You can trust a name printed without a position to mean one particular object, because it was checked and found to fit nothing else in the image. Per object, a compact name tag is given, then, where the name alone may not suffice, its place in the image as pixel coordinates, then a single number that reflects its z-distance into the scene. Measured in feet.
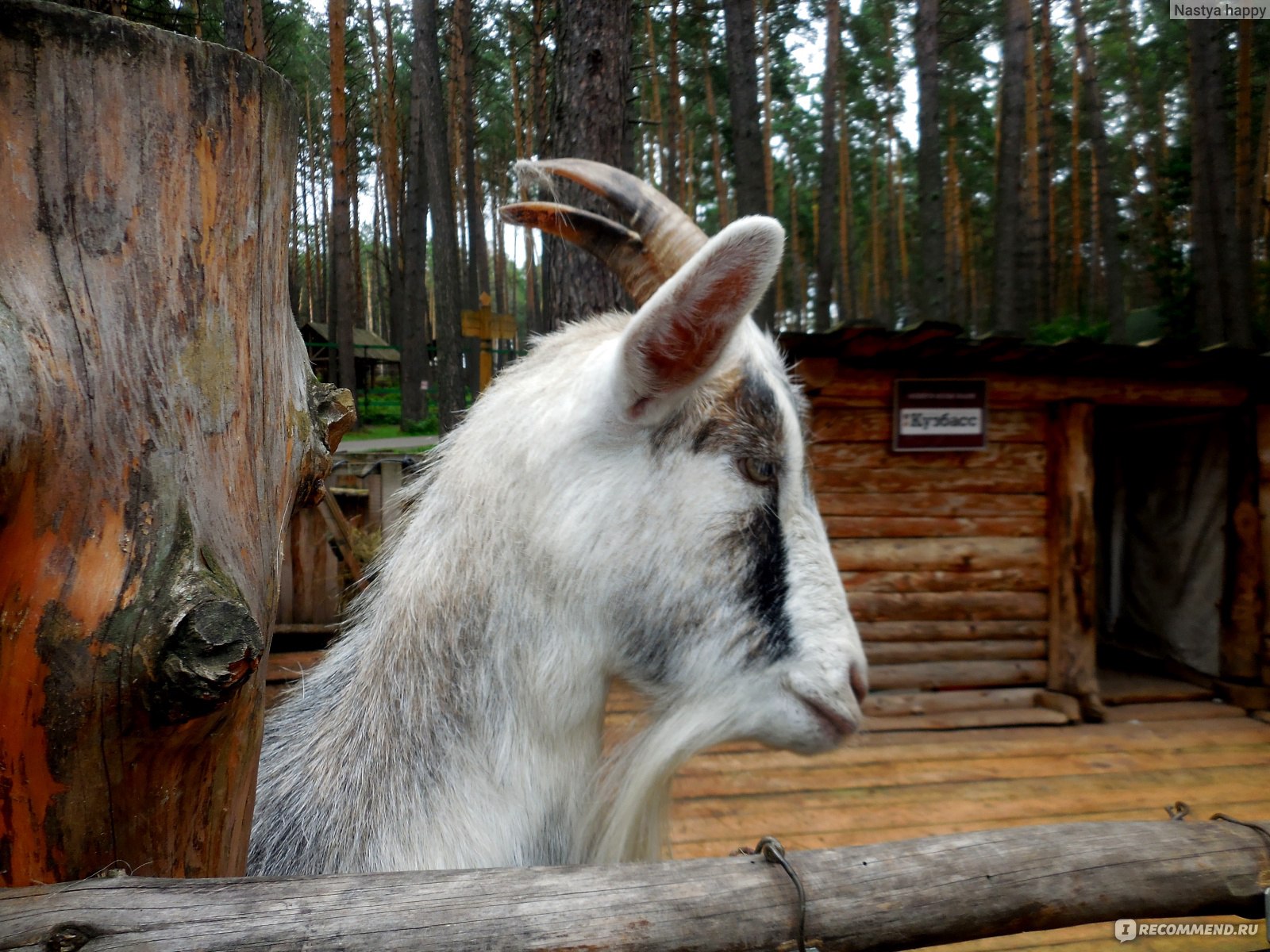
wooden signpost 17.72
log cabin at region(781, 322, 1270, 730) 18.01
